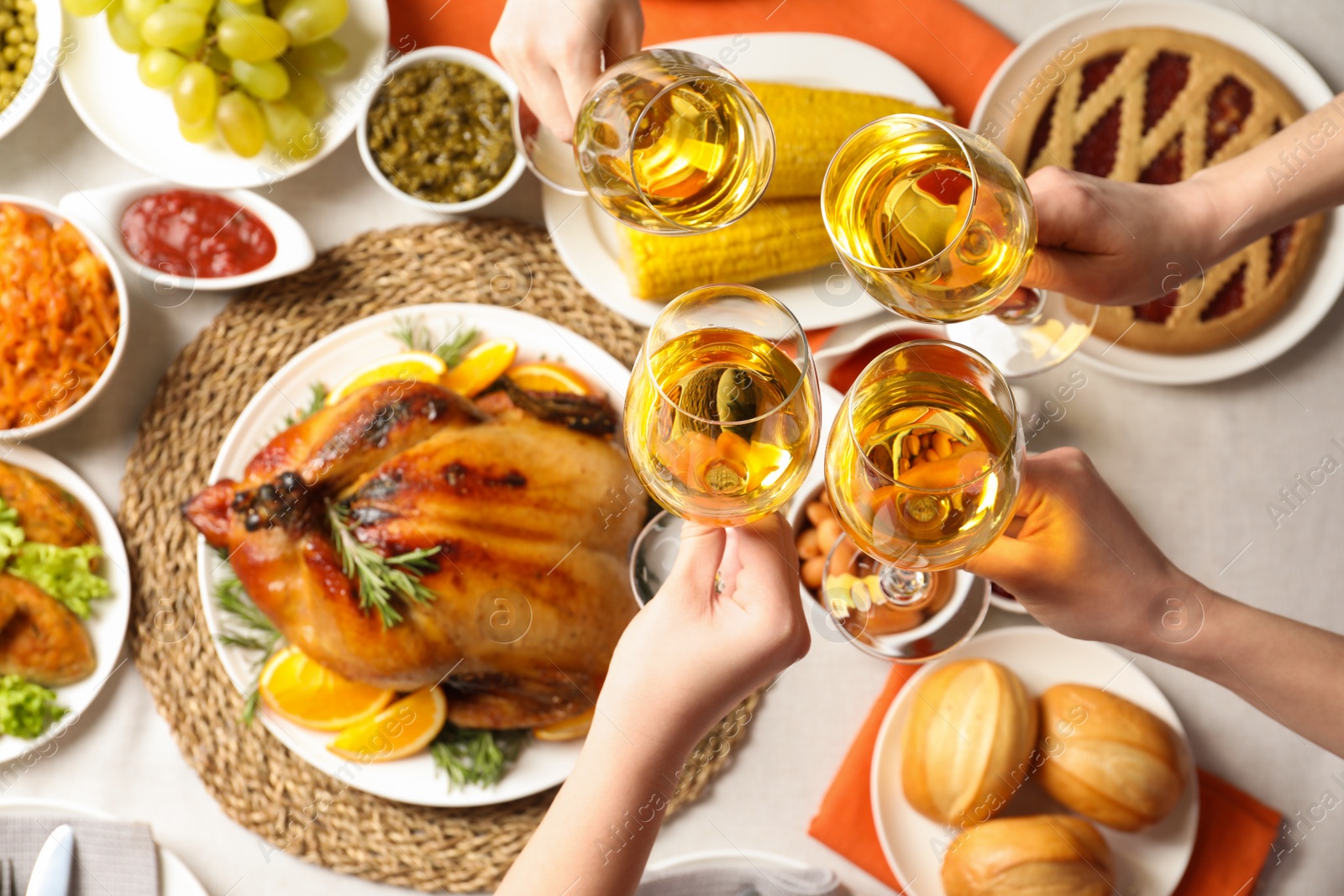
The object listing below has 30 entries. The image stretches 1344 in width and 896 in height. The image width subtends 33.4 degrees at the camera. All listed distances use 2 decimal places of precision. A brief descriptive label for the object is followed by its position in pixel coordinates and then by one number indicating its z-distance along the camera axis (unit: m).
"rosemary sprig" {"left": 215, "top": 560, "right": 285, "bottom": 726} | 1.29
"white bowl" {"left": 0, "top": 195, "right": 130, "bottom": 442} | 1.28
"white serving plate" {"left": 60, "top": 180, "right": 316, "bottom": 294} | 1.29
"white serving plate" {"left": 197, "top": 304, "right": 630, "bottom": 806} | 1.28
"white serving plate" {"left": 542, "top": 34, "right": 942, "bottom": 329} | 1.31
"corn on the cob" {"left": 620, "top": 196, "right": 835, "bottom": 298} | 1.28
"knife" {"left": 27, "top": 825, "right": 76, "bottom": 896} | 1.27
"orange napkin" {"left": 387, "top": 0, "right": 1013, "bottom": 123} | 1.33
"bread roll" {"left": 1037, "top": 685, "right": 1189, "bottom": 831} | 1.25
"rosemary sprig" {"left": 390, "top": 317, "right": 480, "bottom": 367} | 1.31
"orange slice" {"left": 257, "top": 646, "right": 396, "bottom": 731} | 1.27
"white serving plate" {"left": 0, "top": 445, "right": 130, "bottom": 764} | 1.31
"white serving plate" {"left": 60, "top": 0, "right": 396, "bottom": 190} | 1.31
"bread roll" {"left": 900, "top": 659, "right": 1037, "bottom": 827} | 1.24
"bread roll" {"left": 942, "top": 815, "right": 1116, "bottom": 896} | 1.24
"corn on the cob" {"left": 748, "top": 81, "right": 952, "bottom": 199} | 1.28
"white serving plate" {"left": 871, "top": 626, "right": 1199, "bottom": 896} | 1.28
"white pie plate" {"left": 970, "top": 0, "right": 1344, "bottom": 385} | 1.30
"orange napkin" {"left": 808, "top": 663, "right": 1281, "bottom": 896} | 1.29
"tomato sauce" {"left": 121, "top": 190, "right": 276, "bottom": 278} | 1.30
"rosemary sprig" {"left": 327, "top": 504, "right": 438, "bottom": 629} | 1.21
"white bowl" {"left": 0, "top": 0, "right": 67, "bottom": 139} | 1.30
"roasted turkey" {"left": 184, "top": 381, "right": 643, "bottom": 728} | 1.22
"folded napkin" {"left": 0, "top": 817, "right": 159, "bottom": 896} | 1.29
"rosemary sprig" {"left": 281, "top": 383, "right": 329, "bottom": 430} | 1.31
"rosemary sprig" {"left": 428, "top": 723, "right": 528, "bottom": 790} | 1.28
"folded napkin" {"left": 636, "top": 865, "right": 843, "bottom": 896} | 1.28
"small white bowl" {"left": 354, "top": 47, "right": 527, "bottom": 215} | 1.29
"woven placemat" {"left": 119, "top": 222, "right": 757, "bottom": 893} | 1.30
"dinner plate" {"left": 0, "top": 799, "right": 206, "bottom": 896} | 1.30
